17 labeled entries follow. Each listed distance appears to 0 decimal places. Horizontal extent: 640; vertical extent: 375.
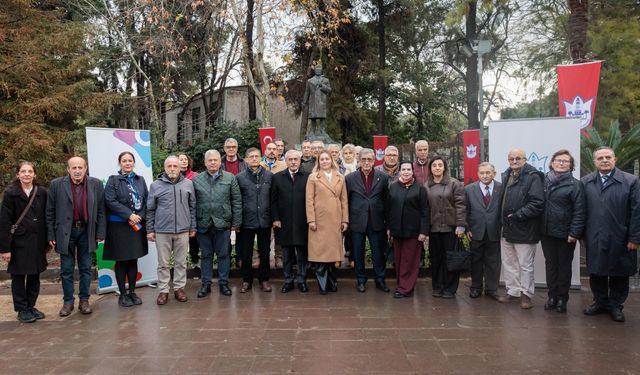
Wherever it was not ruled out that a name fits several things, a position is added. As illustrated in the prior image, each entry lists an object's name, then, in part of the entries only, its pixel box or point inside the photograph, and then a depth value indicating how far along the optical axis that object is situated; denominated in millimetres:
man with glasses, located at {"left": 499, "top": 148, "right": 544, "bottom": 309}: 5344
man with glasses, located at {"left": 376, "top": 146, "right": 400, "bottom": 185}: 6379
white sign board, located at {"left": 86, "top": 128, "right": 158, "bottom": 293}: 6348
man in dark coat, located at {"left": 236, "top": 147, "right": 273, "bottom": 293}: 6141
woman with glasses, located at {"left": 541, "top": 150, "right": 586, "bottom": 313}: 5113
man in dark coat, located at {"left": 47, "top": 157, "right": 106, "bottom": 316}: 5332
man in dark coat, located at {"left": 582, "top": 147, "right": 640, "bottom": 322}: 4824
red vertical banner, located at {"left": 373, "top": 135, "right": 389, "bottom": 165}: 14141
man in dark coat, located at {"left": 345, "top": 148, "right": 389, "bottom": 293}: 6125
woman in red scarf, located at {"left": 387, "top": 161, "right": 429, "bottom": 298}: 5879
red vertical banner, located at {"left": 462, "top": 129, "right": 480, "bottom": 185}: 11573
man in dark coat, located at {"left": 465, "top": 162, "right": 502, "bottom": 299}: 5750
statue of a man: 10234
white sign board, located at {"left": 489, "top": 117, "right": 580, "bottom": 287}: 6199
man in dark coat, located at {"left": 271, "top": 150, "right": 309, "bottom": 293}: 6164
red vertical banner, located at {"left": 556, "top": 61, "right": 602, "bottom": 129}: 7895
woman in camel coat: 6012
